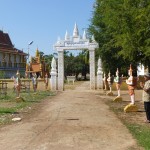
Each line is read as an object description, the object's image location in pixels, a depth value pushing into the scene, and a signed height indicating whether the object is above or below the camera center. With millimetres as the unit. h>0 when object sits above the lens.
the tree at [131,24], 15166 +3181
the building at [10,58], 46279 +3504
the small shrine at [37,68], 35549 +1107
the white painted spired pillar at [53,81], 22625 -468
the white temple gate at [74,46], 22487 +2564
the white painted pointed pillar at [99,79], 23060 -350
